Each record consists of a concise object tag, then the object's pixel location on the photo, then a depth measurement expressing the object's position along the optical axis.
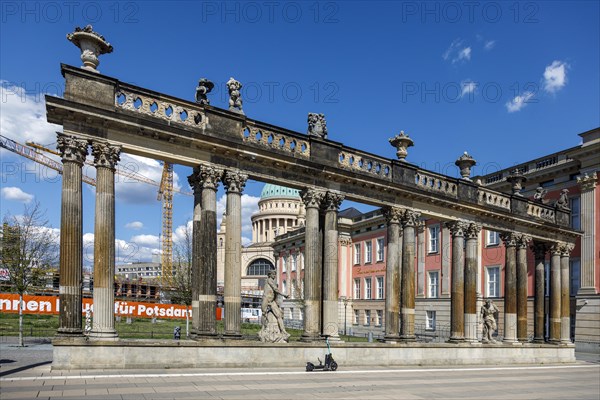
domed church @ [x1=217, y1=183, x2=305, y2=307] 127.94
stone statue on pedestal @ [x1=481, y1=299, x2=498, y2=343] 27.39
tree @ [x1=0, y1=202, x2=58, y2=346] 27.05
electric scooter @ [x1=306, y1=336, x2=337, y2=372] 18.91
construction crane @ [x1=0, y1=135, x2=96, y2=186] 97.94
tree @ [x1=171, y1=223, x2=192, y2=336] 38.19
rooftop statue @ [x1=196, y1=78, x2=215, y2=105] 19.62
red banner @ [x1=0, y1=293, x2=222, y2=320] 31.30
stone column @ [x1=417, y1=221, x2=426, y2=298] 51.47
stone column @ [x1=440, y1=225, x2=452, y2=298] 47.84
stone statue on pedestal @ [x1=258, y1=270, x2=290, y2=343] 19.83
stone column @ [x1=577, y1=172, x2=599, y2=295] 37.47
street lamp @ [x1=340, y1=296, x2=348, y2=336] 61.88
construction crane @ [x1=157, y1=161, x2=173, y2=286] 148.12
